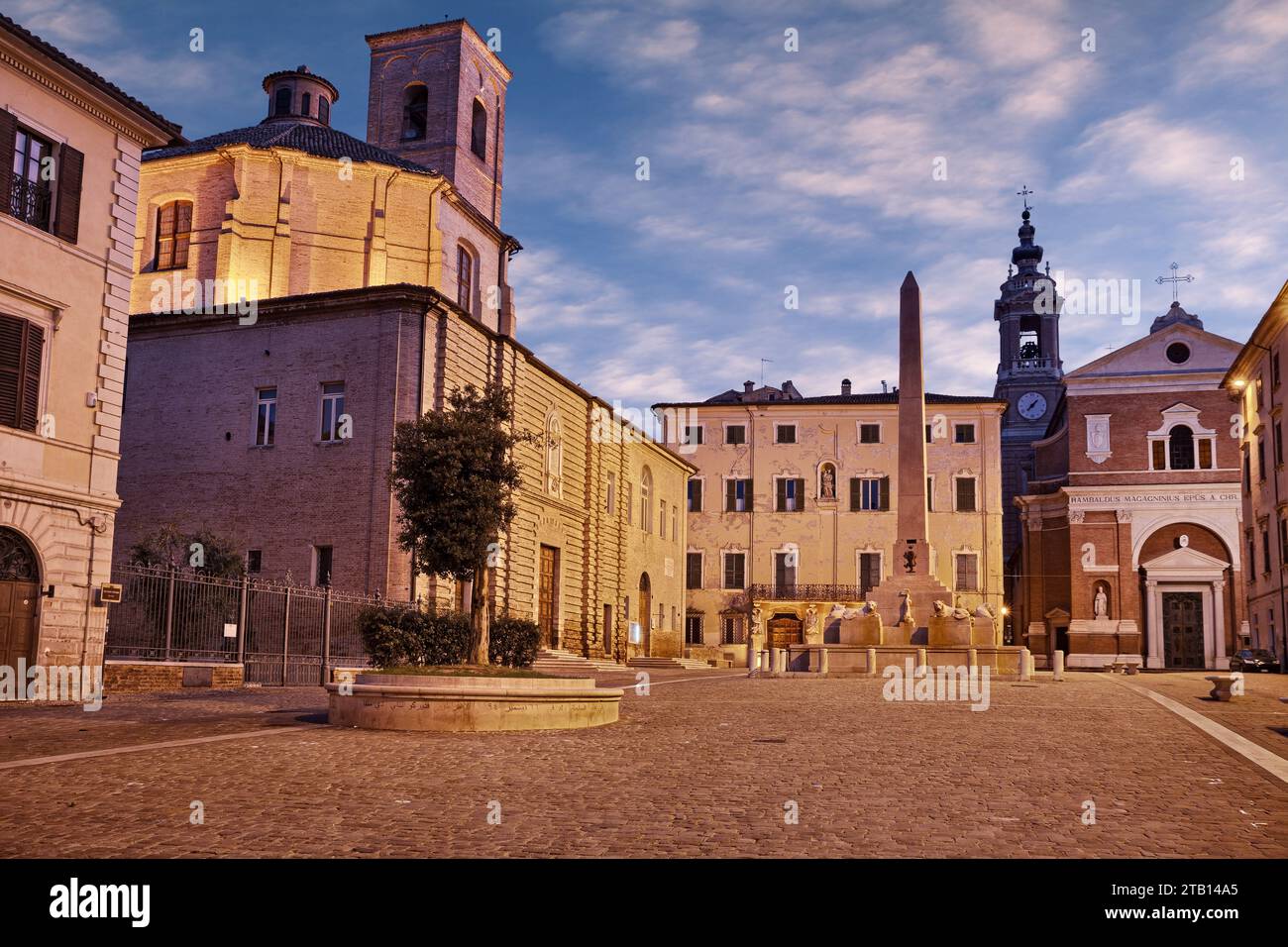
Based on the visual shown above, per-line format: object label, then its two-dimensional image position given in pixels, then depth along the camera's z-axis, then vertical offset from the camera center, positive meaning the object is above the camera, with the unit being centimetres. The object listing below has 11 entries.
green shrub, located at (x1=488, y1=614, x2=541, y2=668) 2402 -73
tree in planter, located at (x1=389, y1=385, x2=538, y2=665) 1546 +166
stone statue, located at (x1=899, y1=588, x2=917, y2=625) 2960 +17
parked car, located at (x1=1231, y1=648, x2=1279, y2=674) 3822 -137
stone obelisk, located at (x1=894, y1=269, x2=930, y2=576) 3161 +484
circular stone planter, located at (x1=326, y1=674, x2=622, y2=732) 1237 -107
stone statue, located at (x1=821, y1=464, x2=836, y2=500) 5725 +655
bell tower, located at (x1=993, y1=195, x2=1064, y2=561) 8844 +1963
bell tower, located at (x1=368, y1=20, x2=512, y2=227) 3778 +1717
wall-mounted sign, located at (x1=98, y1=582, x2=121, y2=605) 1791 +12
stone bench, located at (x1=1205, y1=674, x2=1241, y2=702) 2077 -123
